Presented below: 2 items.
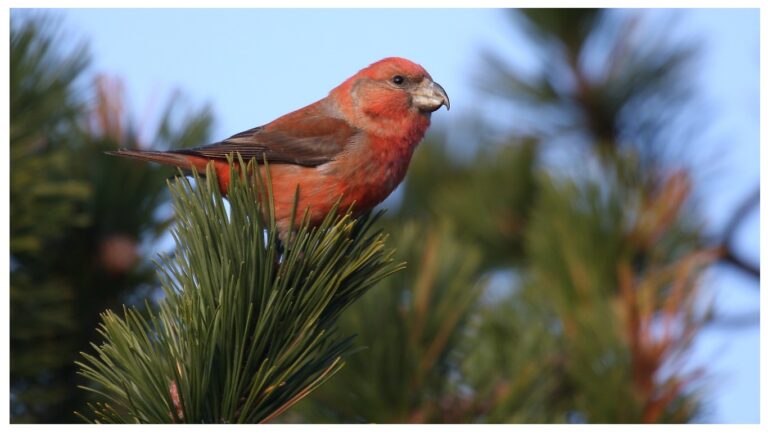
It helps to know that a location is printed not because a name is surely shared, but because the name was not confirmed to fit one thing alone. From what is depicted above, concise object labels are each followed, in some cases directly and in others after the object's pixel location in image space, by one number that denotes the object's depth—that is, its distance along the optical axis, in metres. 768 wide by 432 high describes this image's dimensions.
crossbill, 5.94
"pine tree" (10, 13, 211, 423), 6.34
